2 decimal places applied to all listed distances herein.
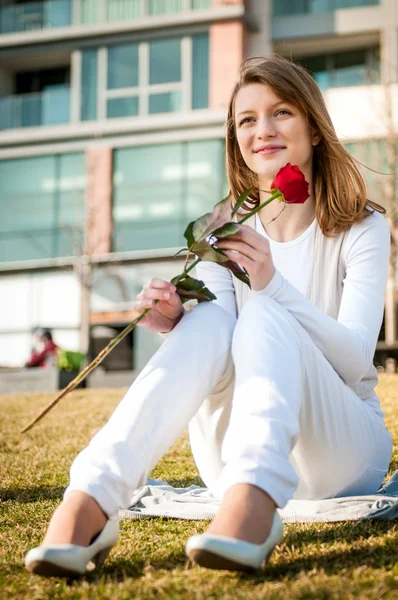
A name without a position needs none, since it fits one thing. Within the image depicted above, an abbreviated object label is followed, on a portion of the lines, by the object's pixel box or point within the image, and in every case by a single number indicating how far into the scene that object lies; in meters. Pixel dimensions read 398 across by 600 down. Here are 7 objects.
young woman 1.73
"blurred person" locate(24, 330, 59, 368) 13.70
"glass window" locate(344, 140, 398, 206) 14.30
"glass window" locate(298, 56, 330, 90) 21.27
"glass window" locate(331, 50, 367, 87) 21.11
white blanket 2.32
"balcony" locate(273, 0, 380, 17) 20.62
